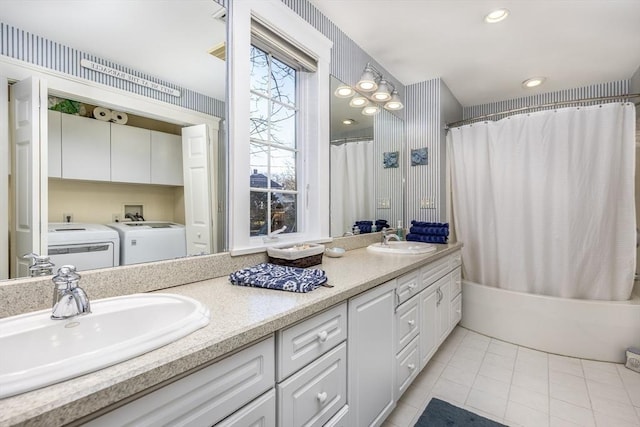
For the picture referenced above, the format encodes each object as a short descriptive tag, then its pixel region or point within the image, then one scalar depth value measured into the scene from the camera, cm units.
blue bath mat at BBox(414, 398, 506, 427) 158
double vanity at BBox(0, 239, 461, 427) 52
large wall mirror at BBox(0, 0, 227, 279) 87
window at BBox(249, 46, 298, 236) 155
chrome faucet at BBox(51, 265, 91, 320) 73
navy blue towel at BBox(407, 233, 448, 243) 251
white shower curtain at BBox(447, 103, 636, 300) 229
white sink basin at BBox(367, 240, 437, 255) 200
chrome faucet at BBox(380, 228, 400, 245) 234
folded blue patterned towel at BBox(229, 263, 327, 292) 107
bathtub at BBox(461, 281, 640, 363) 225
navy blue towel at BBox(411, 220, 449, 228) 255
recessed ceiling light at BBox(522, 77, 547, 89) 277
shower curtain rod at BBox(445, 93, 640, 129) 219
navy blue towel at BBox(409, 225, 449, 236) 250
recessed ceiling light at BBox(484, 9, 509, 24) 185
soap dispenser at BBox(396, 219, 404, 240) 264
